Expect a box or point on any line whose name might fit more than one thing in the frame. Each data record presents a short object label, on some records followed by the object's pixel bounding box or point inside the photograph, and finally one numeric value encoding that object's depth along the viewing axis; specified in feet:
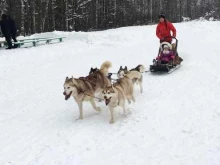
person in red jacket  36.29
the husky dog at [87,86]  20.95
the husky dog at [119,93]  20.11
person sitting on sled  34.17
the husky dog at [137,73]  27.02
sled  33.27
